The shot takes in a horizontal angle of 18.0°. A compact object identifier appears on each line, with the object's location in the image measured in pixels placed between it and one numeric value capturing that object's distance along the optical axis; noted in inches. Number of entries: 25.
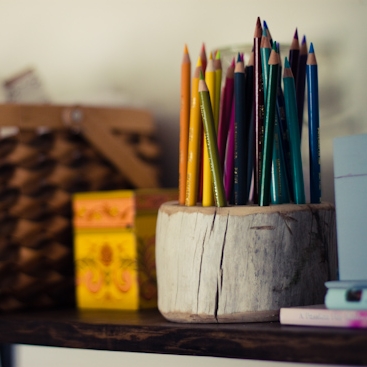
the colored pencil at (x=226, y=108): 31.6
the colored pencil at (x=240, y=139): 30.4
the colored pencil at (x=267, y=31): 30.2
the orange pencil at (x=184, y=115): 31.9
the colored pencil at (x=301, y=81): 31.8
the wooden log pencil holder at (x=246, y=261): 29.4
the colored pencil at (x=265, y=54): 29.9
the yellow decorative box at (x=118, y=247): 35.7
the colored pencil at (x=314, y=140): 31.0
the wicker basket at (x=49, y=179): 37.0
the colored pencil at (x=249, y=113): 30.9
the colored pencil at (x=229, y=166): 31.3
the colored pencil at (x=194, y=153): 30.9
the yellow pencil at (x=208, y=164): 30.5
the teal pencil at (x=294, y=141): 30.4
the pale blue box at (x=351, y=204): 28.4
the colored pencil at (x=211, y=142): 30.1
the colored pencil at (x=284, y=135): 30.9
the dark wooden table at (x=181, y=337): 26.4
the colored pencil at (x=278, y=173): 30.4
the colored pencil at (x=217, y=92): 31.3
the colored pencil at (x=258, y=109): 30.2
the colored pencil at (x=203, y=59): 31.9
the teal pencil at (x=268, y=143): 29.6
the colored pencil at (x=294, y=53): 31.7
